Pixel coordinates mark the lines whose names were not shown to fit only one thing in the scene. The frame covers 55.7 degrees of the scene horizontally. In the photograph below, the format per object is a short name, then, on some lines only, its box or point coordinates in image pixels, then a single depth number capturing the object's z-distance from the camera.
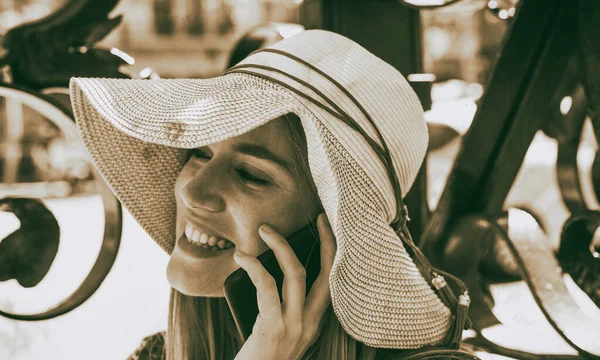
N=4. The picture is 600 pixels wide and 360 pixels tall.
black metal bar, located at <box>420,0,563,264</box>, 1.08
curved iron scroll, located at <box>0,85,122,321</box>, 0.98
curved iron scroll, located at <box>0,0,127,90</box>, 0.94
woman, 0.91
